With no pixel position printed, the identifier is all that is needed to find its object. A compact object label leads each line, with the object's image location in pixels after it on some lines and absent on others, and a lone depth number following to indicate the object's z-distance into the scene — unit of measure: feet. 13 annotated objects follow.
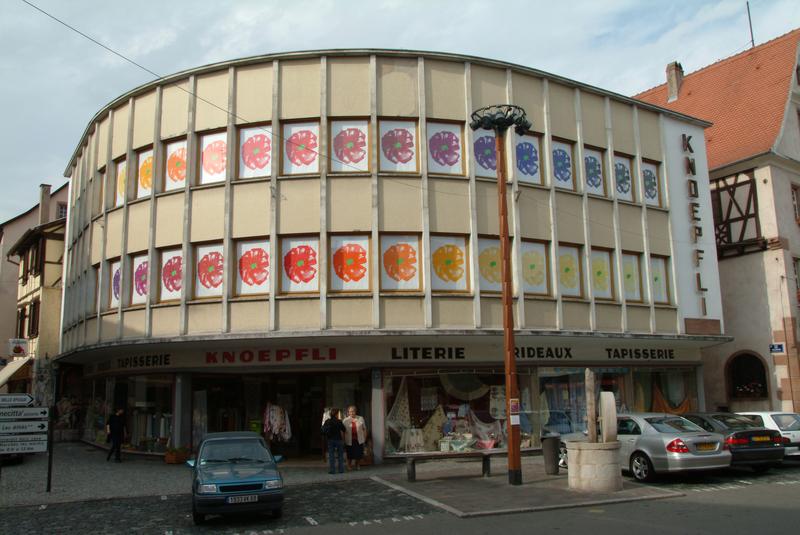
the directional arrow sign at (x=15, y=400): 51.16
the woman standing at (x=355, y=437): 59.77
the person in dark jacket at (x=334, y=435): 57.81
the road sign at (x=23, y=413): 50.80
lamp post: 48.52
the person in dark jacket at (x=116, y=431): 68.23
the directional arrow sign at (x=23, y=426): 50.67
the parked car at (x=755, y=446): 51.62
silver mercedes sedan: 48.08
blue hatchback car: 37.91
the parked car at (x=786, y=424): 56.95
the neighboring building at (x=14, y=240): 134.62
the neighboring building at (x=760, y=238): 85.87
